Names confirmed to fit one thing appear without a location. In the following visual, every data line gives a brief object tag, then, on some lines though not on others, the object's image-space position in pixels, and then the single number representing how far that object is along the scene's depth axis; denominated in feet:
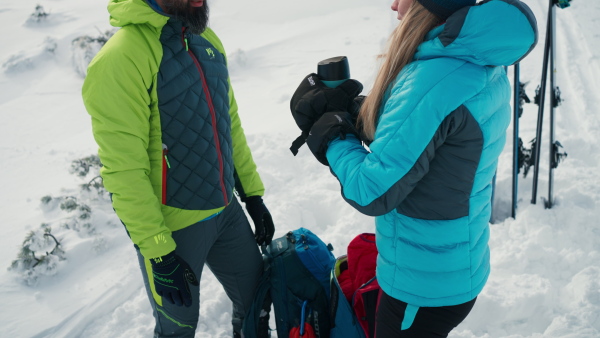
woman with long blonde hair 4.07
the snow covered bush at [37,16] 30.48
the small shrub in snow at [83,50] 23.57
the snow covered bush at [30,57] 24.31
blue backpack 7.50
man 5.32
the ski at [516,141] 10.14
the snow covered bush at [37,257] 9.68
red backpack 6.30
